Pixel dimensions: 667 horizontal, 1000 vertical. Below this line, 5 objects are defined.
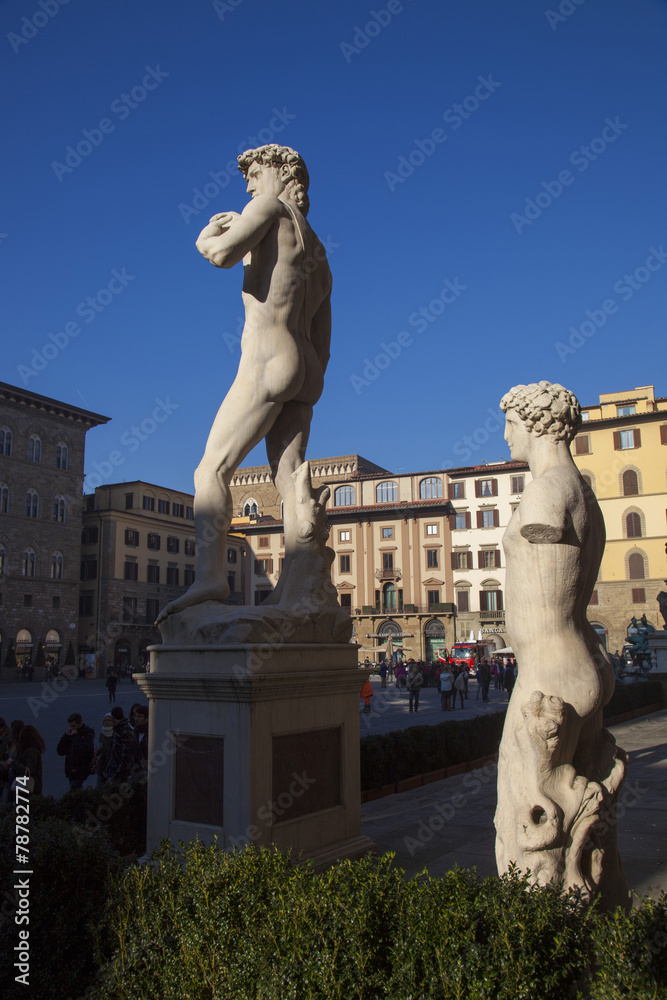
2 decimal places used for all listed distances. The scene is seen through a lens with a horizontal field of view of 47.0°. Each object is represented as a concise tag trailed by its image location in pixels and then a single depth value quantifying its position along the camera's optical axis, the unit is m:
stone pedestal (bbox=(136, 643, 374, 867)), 3.86
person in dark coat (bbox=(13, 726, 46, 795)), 7.33
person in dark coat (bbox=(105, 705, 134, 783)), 8.05
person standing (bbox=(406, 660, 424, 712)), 22.50
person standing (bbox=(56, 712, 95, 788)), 8.27
